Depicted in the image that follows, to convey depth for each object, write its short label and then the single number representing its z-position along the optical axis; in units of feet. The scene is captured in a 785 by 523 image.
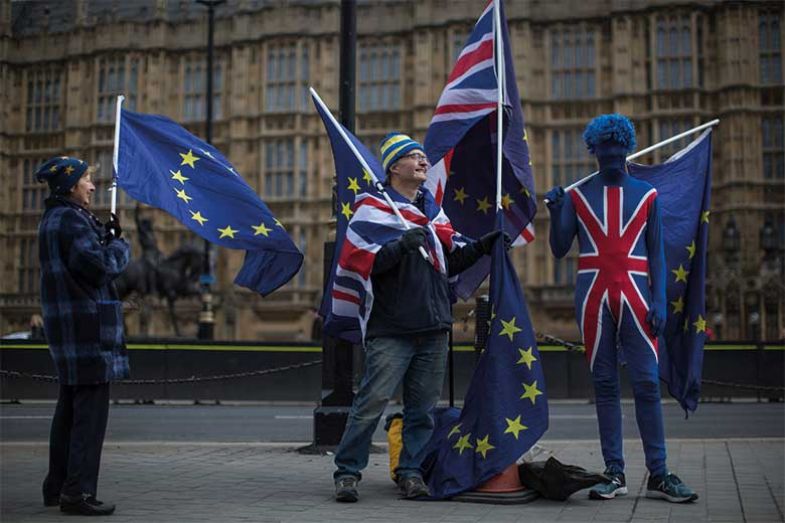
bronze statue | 84.79
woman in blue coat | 16.29
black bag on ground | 17.02
